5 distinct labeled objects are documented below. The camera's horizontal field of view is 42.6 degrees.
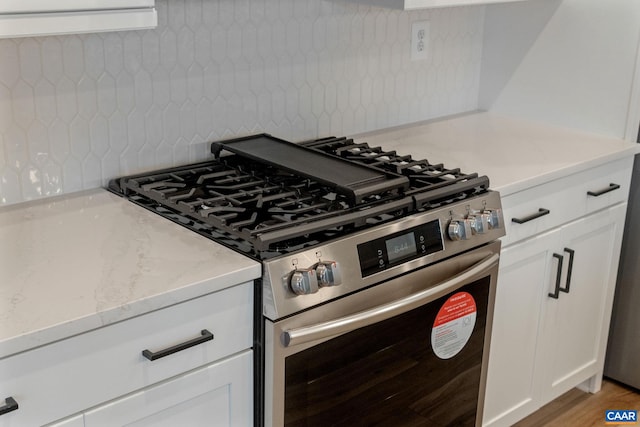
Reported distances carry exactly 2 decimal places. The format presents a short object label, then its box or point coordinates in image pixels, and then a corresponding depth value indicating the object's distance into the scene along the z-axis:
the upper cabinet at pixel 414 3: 2.16
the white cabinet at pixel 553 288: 2.36
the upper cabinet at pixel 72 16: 1.43
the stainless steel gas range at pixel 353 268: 1.67
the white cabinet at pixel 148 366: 1.38
